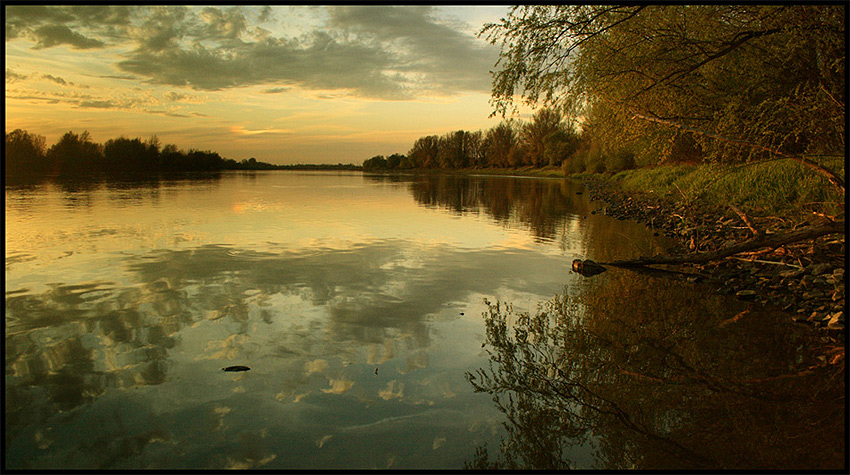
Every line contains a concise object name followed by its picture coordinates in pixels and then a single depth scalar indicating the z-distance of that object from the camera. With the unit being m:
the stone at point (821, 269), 8.98
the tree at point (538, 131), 101.56
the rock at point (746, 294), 9.59
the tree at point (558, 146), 92.49
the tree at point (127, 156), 98.38
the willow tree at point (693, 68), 10.63
